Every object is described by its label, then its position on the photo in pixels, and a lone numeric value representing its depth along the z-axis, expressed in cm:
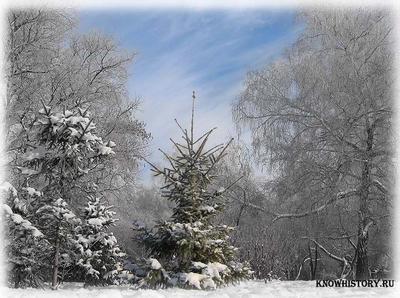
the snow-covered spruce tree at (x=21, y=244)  834
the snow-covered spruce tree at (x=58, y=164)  879
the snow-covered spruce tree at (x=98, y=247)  1079
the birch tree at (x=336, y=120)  1354
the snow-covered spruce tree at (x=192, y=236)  803
